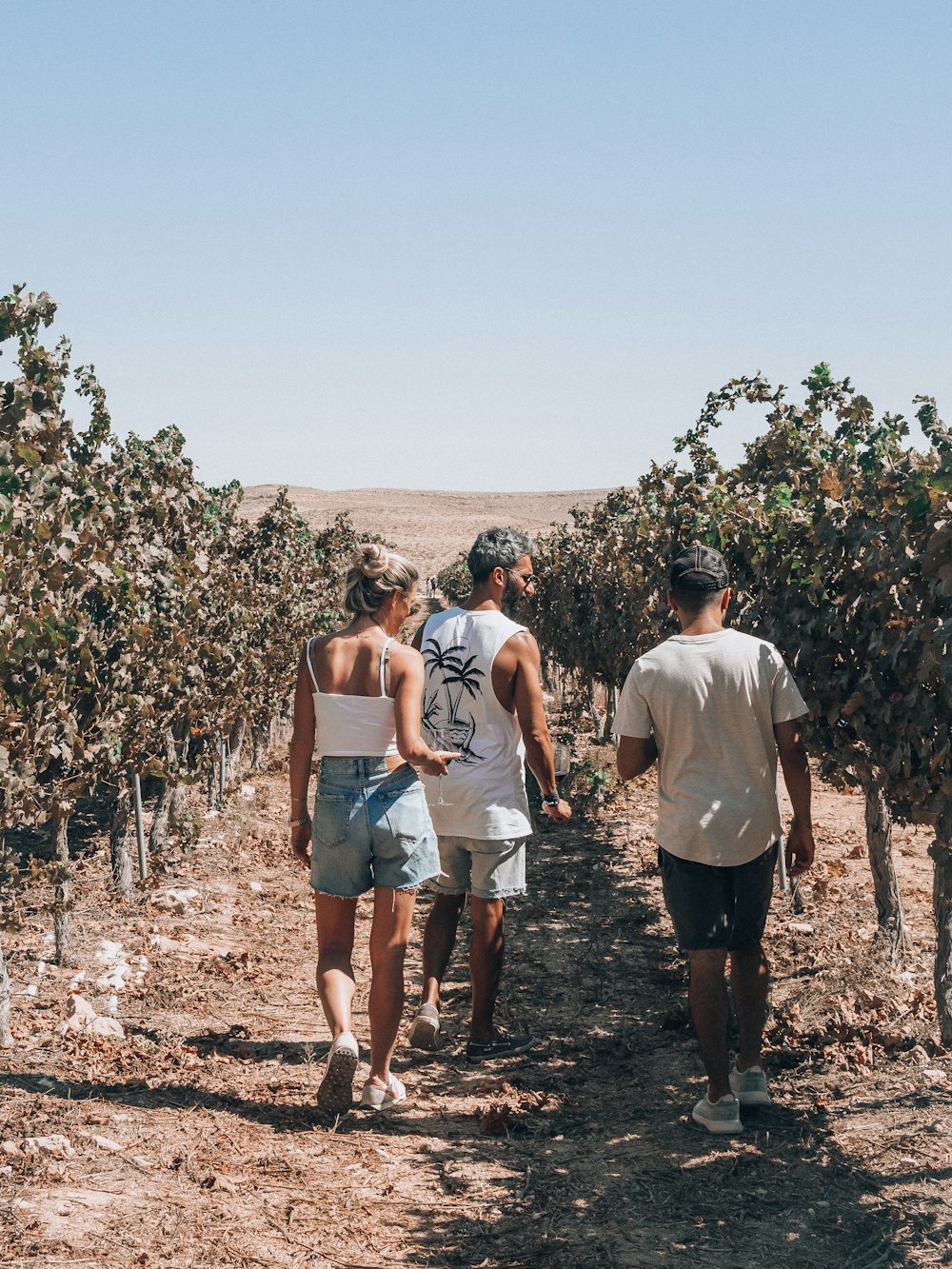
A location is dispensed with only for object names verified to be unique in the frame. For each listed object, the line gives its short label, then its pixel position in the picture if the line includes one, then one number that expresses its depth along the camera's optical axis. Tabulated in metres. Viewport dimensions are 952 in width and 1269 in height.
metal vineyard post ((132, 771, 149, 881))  7.94
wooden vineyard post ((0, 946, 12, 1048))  4.91
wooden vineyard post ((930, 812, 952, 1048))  4.52
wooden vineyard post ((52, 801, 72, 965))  5.74
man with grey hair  4.53
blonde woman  4.02
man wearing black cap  3.84
